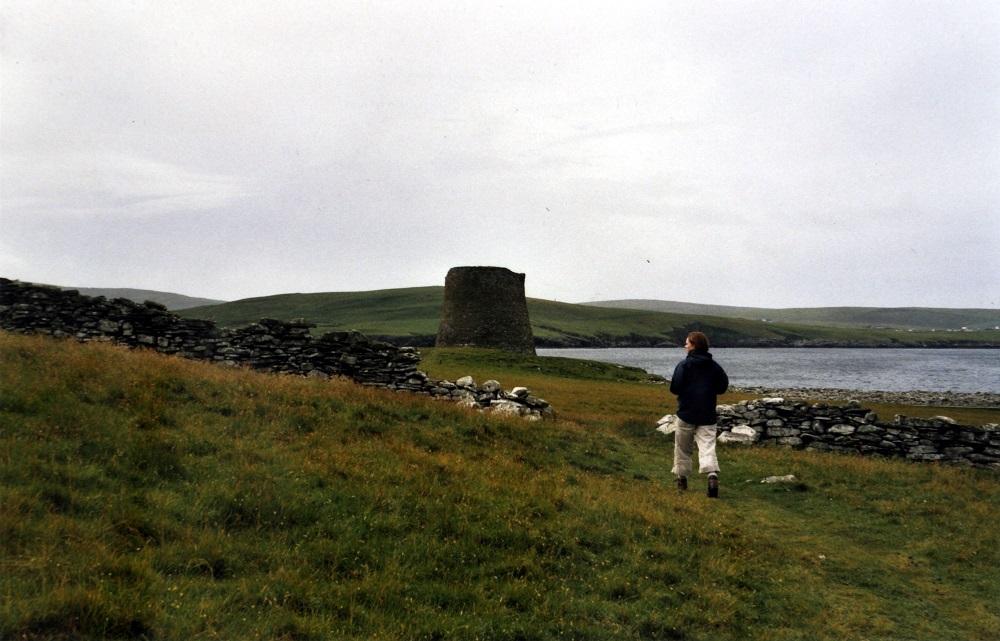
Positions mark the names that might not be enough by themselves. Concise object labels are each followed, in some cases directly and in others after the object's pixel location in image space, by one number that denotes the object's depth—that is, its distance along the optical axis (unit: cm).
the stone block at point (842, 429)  1958
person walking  1284
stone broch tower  5903
